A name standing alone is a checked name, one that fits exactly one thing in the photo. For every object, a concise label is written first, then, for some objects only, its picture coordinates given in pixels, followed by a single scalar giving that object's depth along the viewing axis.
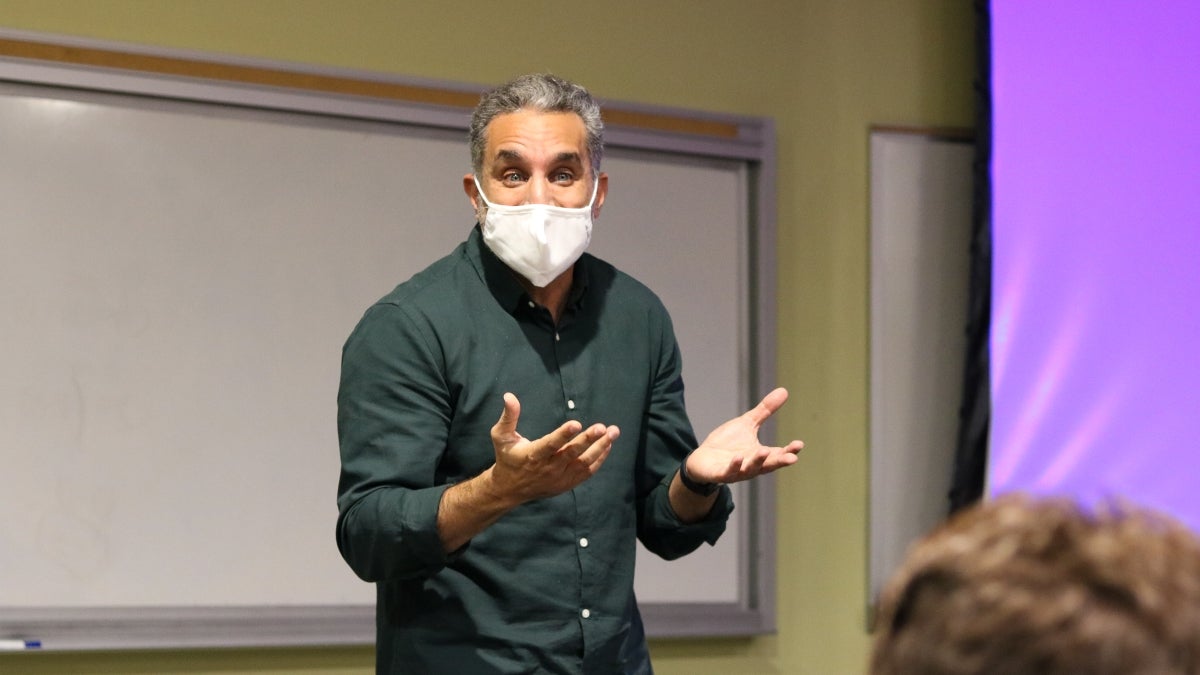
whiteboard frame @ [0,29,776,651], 5.72
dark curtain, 6.96
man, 3.29
